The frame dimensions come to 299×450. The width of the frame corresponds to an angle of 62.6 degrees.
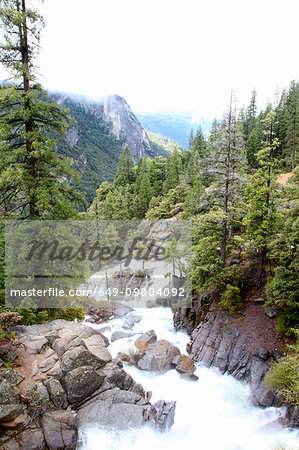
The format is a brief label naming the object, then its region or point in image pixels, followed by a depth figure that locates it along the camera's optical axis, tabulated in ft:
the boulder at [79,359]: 30.78
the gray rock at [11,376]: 26.31
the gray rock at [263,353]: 46.38
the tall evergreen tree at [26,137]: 33.76
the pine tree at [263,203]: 52.70
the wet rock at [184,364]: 52.53
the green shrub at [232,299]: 57.57
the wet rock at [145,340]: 62.70
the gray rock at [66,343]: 33.19
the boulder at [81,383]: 29.63
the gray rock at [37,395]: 26.24
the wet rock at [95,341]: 37.70
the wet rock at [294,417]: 36.55
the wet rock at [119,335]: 69.36
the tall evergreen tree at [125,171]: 209.05
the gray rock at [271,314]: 51.62
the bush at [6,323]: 30.17
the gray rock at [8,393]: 24.58
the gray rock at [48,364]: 30.35
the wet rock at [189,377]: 50.49
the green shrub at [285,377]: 36.14
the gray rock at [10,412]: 23.65
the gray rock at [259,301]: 55.16
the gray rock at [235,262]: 67.44
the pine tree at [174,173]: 181.88
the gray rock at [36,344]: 32.71
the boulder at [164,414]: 35.27
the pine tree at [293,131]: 151.43
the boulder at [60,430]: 24.97
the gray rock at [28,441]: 23.06
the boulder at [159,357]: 54.03
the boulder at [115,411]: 29.94
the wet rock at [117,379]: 33.23
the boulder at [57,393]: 27.99
